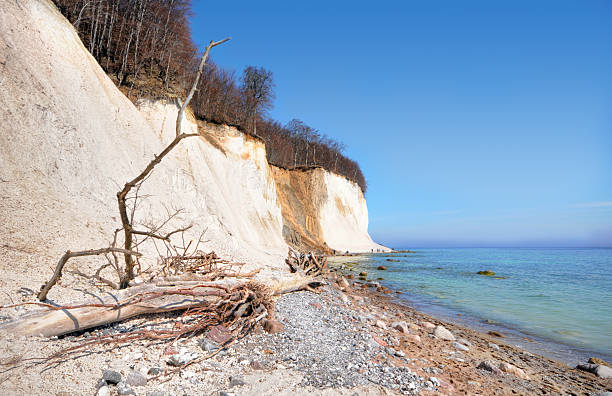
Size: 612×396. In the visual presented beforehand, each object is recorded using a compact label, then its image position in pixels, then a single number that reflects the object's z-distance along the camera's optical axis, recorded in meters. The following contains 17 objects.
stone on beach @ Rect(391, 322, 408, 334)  6.98
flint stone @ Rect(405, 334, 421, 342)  6.38
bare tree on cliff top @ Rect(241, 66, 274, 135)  32.62
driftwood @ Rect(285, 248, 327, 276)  9.99
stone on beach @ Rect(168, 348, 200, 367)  3.61
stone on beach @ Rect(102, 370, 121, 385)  3.07
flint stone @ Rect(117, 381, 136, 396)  2.96
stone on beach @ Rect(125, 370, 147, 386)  3.15
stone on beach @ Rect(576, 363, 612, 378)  5.81
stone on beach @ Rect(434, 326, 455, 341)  7.15
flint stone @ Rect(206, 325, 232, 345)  4.34
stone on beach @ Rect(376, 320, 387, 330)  6.96
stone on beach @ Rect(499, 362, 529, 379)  5.22
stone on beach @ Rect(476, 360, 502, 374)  5.11
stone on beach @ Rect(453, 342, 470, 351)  6.38
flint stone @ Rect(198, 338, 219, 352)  4.09
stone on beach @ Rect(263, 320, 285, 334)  4.96
